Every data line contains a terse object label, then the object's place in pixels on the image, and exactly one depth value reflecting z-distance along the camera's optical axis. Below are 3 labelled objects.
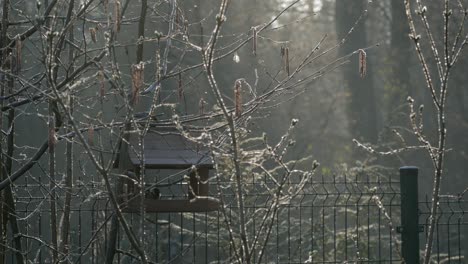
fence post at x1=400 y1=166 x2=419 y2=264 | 12.60
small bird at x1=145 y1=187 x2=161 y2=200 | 10.56
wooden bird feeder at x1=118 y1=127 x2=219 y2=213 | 9.73
